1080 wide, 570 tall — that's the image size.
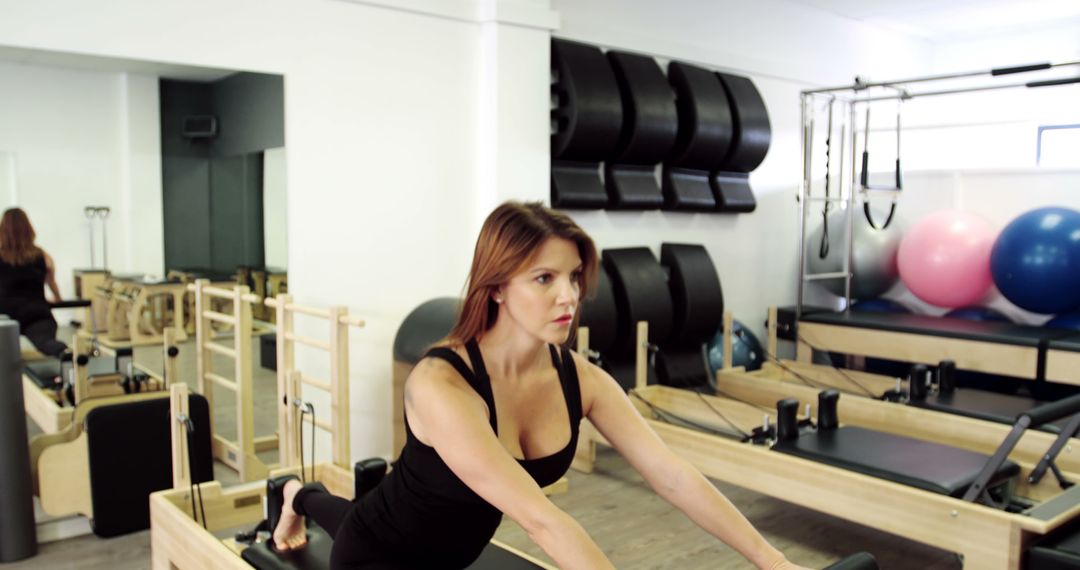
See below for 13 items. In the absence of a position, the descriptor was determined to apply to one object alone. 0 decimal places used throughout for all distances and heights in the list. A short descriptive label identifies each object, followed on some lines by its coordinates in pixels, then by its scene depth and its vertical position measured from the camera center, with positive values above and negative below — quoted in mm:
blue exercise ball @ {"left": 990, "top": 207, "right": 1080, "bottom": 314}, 4461 -205
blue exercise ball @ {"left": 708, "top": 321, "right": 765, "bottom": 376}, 5117 -782
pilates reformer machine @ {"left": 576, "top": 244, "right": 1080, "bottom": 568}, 2416 -824
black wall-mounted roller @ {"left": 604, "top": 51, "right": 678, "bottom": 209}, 4660 +491
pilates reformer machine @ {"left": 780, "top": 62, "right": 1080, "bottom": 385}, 4207 -605
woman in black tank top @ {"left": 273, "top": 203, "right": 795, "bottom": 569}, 1277 -344
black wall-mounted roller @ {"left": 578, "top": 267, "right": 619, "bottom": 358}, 4414 -503
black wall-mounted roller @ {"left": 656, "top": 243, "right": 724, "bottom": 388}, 4941 -536
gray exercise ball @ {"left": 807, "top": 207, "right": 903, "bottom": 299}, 5465 -225
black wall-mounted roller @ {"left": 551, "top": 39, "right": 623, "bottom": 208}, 4391 +517
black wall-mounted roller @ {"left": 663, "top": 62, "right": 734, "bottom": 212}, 4957 +504
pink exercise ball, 4938 -212
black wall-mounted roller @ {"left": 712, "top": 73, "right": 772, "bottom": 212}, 5215 +464
